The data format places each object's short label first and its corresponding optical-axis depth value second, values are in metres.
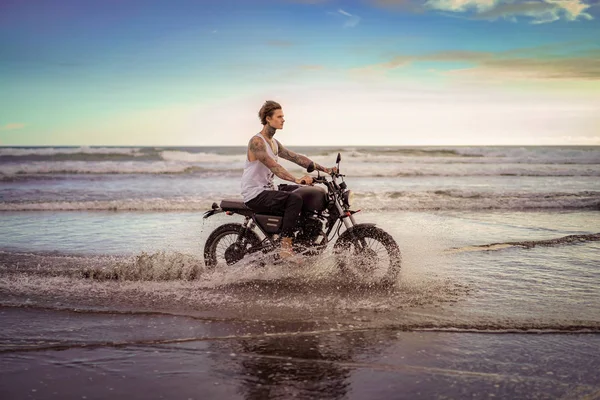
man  6.20
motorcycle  6.34
